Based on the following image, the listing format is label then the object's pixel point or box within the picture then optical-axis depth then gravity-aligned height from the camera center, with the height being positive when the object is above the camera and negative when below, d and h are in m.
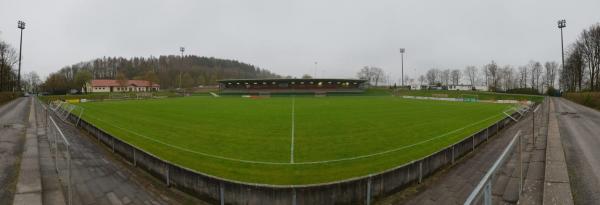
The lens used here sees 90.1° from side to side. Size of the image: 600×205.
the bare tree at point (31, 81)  137.88 +6.63
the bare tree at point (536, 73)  110.31 +9.39
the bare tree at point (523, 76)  113.43 +8.51
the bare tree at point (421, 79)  172.00 +10.75
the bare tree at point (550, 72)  104.44 +9.20
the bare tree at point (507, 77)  113.00 +8.13
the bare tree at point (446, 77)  156.00 +10.96
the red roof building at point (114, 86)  116.94 +3.98
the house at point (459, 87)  123.19 +4.58
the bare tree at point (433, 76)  160.88 +11.83
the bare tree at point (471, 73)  144.50 +12.11
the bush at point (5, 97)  43.70 -0.37
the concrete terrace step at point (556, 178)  5.41 -1.73
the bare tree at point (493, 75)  110.12 +8.73
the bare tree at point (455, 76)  151.00 +11.08
